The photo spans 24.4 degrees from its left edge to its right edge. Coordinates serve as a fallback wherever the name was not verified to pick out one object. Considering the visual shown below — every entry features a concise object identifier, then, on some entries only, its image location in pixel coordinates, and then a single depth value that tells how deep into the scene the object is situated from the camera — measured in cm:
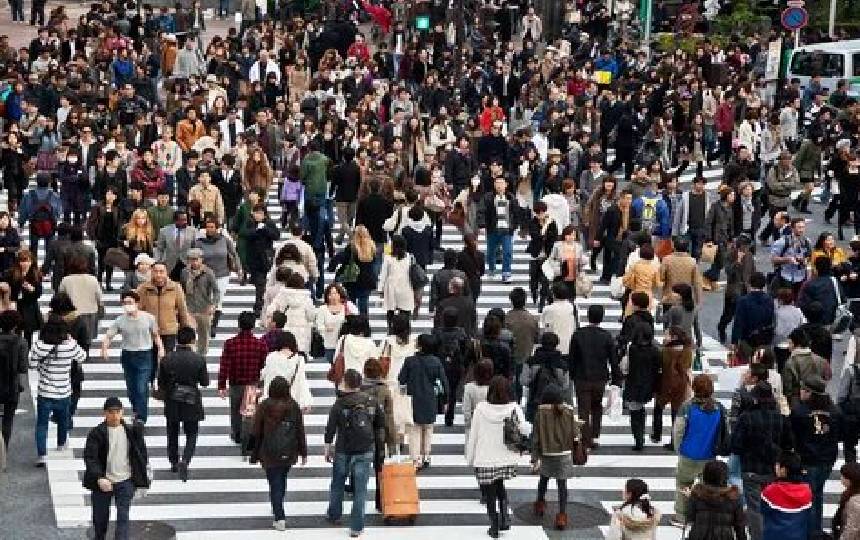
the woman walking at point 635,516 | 1434
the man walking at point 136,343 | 1862
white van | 3897
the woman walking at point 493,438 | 1639
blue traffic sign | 3878
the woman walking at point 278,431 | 1634
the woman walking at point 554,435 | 1661
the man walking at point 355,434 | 1648
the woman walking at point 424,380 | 1764
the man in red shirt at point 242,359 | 1803
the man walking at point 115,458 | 1544
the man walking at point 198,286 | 2045
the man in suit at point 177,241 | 2214
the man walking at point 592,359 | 1850
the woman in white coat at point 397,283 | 2139
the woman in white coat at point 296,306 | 1950
